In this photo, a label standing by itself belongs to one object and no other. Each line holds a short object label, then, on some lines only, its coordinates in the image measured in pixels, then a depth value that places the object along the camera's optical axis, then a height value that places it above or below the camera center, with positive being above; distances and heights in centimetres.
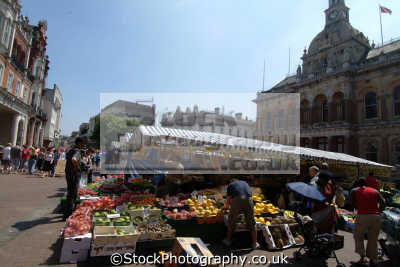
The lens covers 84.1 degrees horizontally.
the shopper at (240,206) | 467 -87
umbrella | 405 -43
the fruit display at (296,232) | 532 -158
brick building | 1839 +822
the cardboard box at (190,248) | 318 -126
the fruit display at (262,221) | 533 -132
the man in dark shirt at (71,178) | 586 -54
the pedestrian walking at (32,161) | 1448 -35
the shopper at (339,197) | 714 -92
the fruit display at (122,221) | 448 -127
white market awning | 770 +94
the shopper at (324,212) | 436 -85
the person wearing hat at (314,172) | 641 -11
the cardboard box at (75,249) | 376 -156
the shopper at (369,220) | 413 -92
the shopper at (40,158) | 1576 -15
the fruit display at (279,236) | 492 -159
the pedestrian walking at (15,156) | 1488 -8
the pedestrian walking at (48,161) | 1443 -30
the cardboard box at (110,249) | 377 -156
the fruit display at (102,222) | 440 -126
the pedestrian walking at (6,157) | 1360 -16
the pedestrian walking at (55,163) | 1472 -43
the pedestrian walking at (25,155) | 1537 -2
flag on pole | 2300 +1658
